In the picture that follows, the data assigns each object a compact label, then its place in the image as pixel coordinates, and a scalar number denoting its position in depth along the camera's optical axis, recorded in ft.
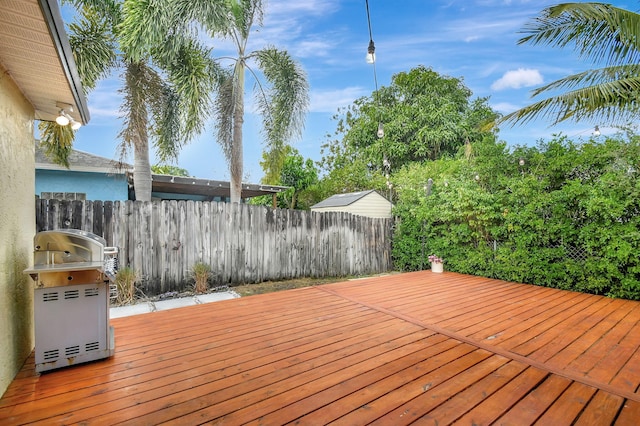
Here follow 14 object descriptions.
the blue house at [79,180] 27.20
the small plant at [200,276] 16.01
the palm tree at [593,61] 13.91
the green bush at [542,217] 13.69
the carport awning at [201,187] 29.81
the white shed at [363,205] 28.68
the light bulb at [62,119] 9.28
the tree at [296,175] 48.98
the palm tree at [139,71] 18.44
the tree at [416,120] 48.93
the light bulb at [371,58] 16.49
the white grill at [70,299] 7.13
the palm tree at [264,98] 24.03
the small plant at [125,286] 13.80
